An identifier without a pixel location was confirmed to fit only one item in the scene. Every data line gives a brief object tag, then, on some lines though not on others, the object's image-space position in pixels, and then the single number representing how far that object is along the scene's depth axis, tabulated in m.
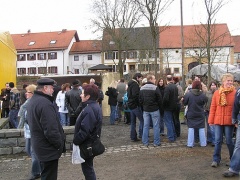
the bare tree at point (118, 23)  38.62
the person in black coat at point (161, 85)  9.86
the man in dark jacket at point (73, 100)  11.10
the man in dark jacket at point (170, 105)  9.16
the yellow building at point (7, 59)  12.88
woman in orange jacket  6.32
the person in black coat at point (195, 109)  8.34
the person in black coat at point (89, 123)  4.80
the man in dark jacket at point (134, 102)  9.40
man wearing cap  4.41
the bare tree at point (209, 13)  16.00
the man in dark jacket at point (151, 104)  8.68
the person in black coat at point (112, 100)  13.46
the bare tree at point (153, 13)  17.69
